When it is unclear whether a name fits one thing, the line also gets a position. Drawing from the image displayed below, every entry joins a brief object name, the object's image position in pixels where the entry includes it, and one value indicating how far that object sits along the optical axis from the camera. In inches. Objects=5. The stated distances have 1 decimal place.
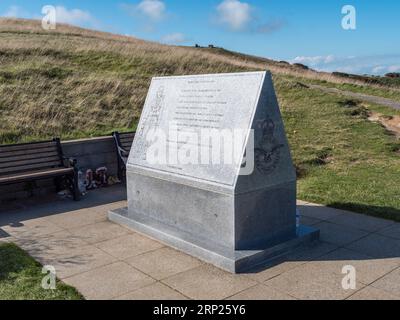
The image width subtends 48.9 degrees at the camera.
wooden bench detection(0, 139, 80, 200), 275.3
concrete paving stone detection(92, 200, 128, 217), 263.1
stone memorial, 180.2
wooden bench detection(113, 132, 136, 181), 335.6
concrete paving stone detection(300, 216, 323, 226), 231.5
